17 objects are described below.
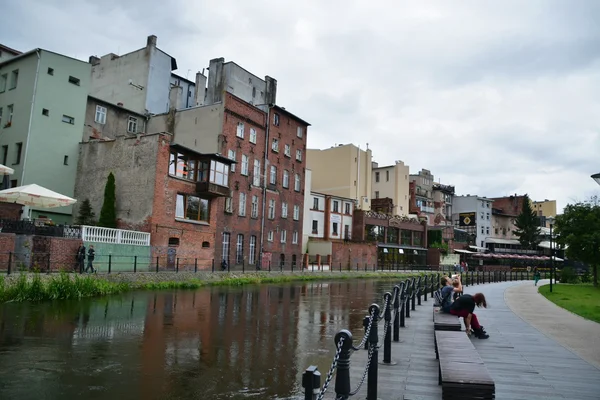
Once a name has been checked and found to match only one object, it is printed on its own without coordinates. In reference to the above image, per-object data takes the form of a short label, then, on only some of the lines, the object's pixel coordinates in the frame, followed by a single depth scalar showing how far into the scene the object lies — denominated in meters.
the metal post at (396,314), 10.77
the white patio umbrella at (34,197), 23.48
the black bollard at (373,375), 6.33
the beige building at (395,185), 74.94
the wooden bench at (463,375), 4.97
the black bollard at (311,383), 3.70
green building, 33.53
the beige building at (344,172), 67.19
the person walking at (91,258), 22.94
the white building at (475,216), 86.88
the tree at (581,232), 36.38
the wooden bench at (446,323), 9.56
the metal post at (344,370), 4.21
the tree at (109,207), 31.53
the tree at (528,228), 87.56
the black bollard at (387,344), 8.64
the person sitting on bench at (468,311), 11.20
